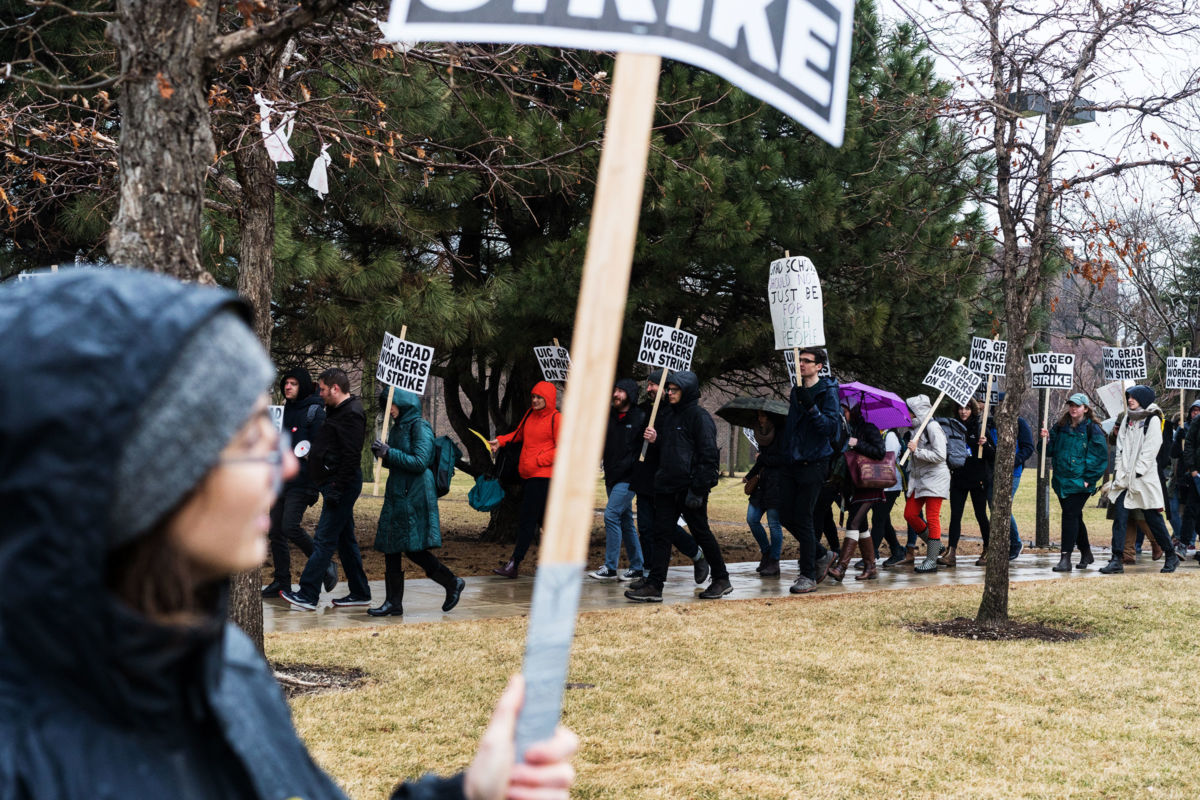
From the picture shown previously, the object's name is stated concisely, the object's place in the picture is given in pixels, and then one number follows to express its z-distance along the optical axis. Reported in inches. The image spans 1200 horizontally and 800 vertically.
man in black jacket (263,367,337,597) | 380.8
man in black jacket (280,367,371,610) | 362.0
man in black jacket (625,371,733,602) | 400.5
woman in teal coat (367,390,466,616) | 351.3
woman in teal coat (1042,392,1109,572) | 526.0
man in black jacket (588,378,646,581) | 460.4
